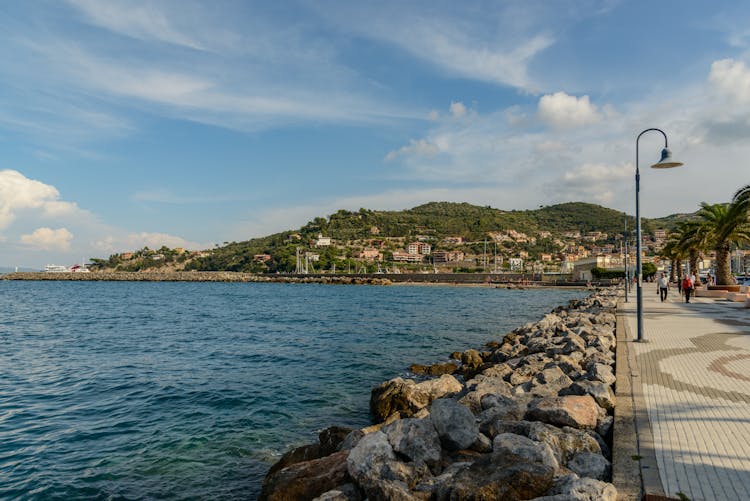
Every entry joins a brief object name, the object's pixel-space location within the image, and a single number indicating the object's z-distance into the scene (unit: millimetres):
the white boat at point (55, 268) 151375
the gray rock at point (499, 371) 10243
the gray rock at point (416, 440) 5180
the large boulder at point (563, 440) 5184
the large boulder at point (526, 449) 4473
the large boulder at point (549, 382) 8025
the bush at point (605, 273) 76806
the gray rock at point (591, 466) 4848
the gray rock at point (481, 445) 5543
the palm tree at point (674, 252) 39812
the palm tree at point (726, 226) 25547
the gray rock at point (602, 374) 8122
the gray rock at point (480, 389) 7359
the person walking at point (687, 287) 25798
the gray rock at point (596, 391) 6785
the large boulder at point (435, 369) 13477
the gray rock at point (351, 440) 6367
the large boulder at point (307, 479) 5418
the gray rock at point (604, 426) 5968
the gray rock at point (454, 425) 5496
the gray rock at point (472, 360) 13742
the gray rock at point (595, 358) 9656
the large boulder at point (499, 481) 4113
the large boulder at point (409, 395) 9055
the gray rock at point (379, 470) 4508
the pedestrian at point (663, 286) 26875
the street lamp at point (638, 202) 11898
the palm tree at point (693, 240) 34422
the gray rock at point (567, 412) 6015
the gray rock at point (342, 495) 4810
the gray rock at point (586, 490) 3838
